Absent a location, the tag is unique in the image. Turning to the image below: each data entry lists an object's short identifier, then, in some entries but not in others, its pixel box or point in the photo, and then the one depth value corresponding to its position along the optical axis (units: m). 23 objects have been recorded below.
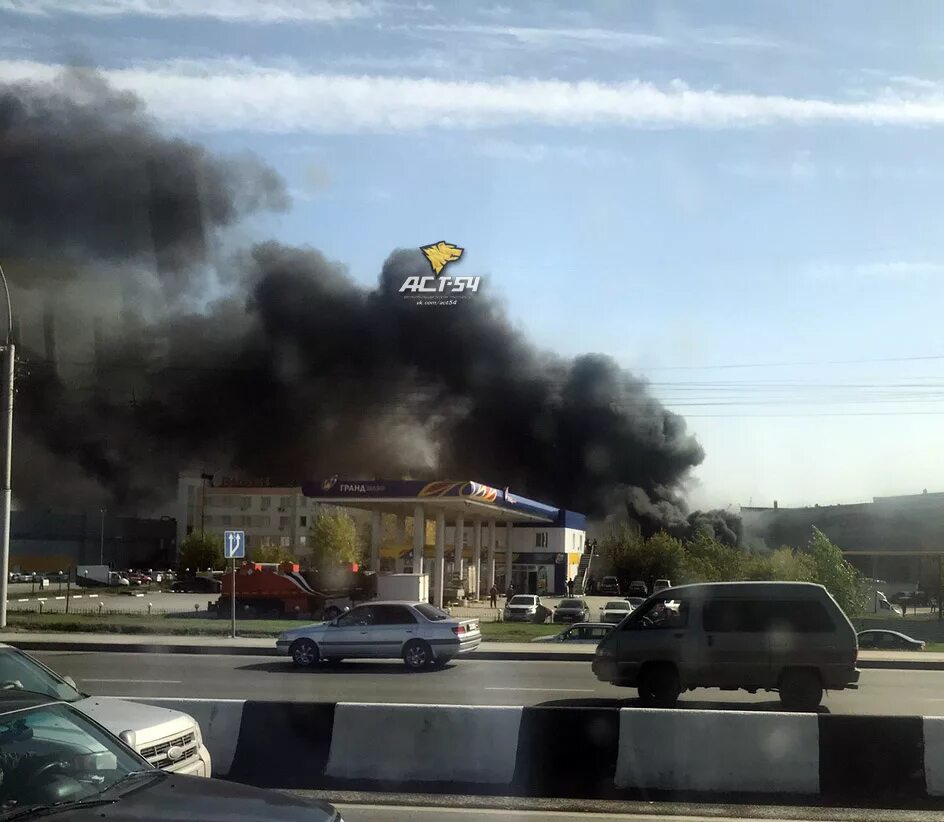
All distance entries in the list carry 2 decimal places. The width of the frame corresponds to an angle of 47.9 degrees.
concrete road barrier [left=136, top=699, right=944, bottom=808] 7.98
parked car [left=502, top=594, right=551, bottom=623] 37.41
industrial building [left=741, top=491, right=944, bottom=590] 77.94
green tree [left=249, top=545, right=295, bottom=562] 74.25
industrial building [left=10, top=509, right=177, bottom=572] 89.75
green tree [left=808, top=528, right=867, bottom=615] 32.28
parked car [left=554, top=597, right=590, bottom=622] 37.31
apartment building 93.19
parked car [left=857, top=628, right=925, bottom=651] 25.66
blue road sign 24.41
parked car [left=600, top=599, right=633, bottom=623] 35.46
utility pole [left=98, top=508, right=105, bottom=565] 86.44
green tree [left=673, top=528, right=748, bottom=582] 38.47
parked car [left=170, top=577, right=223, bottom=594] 59.69
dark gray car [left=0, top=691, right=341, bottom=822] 4.26
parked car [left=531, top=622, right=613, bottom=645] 24.69
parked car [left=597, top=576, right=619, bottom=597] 61.38
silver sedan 18.67
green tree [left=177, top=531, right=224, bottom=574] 78.88
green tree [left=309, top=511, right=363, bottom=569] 65.44
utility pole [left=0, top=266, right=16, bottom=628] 24.41
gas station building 41.03
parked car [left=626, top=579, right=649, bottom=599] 54.56
